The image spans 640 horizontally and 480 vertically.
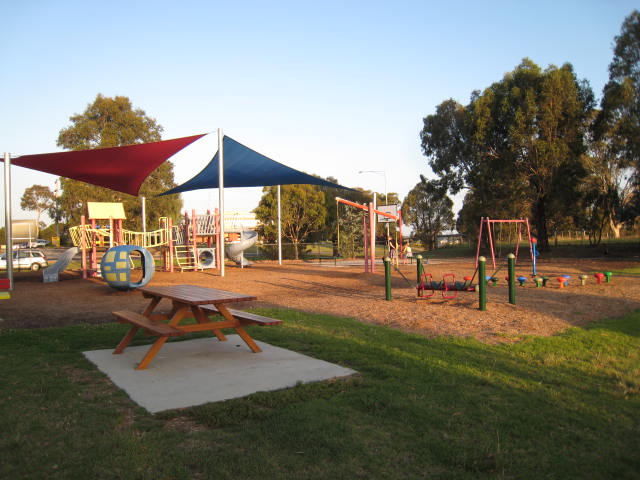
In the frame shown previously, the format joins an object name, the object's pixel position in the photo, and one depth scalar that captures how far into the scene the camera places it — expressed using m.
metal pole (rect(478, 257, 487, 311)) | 9.18
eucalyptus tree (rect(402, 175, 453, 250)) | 51.19
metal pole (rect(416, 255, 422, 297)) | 10.76
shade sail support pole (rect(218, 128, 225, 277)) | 15.37
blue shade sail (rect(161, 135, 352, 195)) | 15.86
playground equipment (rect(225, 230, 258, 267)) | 22.94
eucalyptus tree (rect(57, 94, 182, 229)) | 42.12
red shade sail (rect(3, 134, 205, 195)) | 12.45
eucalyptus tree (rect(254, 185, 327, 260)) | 36.34
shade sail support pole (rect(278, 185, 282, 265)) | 24.71
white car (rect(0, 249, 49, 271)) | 27.03
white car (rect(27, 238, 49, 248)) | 64.88
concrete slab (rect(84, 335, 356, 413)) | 4.38
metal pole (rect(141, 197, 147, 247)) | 18.89
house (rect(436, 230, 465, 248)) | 60.32
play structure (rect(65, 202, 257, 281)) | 17.94
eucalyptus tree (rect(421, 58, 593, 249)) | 28.38
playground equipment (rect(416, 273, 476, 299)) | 10.15
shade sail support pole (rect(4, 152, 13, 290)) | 13.45
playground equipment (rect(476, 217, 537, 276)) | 15.88
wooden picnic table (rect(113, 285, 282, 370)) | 5.27
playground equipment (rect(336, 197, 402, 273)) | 18.06
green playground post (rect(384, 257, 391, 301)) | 10.70
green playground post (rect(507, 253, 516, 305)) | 9.54
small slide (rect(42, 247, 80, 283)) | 16.25
